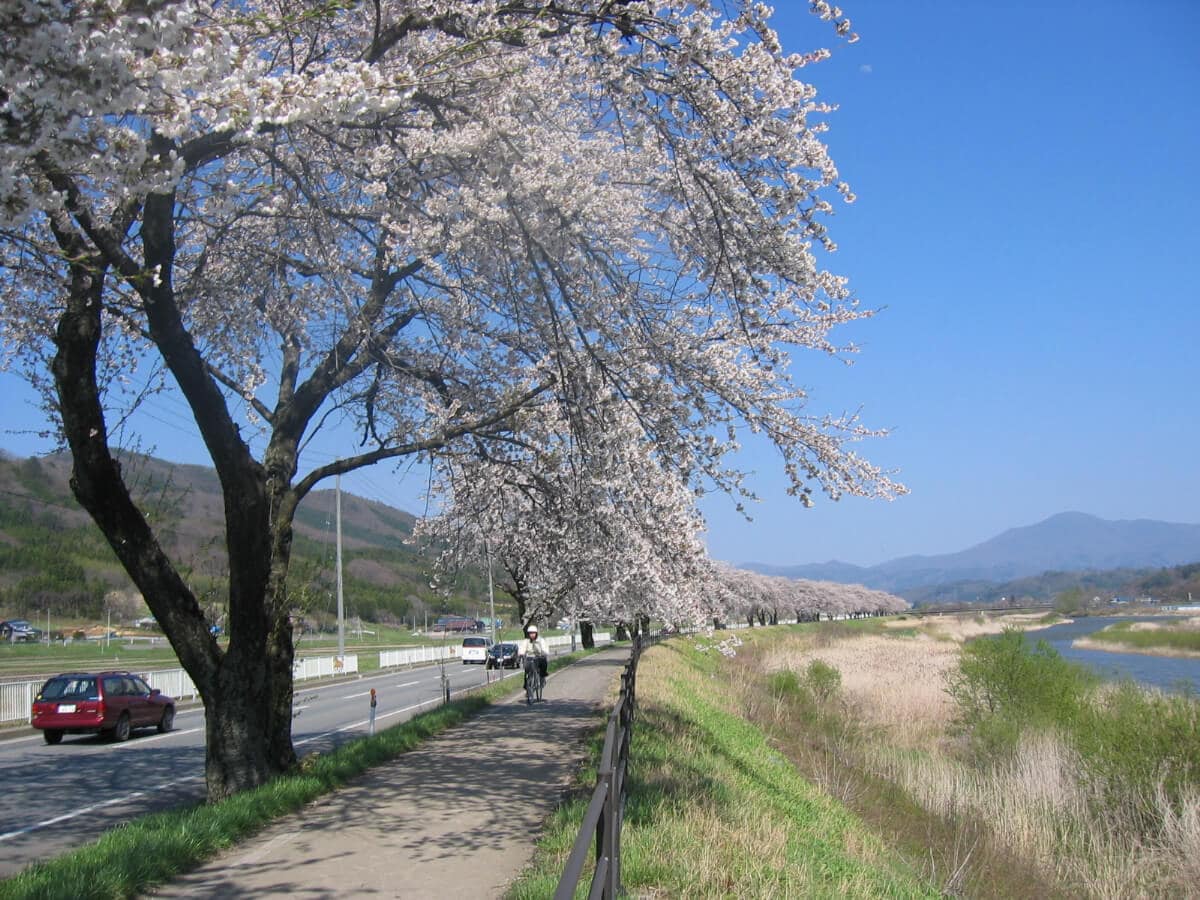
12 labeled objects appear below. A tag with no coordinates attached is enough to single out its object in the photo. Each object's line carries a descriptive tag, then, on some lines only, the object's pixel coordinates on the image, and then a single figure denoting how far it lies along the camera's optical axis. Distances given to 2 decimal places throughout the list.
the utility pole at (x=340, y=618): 40.03
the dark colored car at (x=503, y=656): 45.22
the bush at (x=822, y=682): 29.59
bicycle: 22.58
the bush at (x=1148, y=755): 15.34
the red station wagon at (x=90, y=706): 21.03
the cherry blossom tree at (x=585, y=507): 10.92
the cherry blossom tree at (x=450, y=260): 8.34
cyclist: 22.02
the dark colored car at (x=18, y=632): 74.14
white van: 56.31
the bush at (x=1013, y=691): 22.12
